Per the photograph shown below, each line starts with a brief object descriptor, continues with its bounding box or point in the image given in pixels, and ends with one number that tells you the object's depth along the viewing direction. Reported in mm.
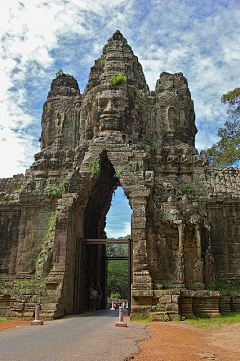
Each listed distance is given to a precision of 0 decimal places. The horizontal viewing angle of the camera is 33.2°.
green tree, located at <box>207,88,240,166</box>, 17406
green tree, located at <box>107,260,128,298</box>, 46469
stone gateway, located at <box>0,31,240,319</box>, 15156
